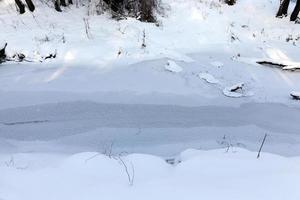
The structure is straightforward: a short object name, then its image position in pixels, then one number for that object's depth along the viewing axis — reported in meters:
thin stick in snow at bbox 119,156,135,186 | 4.00
